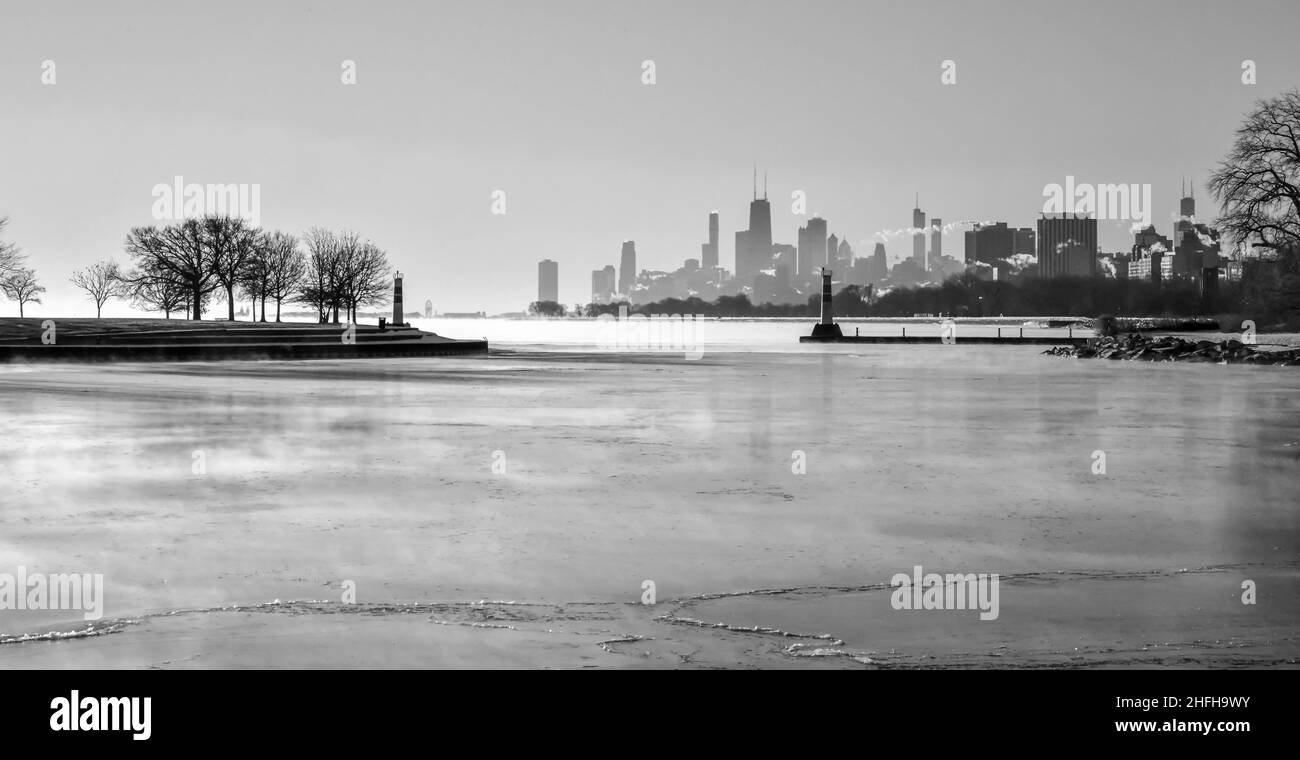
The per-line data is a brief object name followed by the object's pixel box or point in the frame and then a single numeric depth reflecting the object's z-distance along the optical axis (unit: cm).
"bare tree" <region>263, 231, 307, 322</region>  11638
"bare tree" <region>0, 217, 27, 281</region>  8562
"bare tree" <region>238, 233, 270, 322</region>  10178
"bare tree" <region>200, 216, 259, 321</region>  9738
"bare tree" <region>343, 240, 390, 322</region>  12394
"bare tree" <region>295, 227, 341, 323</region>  12150
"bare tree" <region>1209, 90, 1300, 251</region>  5653
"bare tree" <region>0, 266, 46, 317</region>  8778
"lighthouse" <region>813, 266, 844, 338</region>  10475
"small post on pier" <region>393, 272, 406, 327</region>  9988
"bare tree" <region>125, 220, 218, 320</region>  9656
